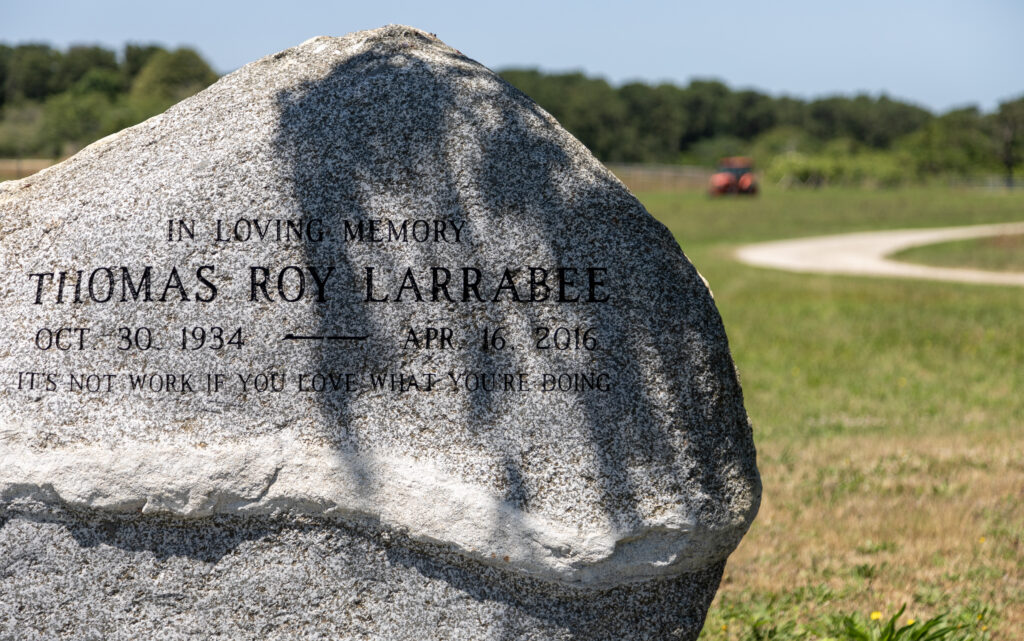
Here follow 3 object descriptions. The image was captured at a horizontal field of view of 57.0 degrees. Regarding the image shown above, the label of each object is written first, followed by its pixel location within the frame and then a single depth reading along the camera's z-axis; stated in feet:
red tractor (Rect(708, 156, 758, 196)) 135.74
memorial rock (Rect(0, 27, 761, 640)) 9.43
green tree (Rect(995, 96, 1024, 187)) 229.66
